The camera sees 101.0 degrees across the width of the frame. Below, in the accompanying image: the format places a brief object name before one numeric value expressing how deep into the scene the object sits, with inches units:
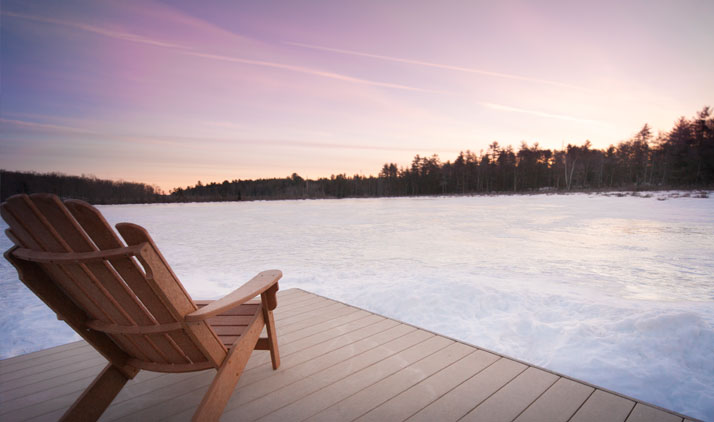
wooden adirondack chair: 36.6
